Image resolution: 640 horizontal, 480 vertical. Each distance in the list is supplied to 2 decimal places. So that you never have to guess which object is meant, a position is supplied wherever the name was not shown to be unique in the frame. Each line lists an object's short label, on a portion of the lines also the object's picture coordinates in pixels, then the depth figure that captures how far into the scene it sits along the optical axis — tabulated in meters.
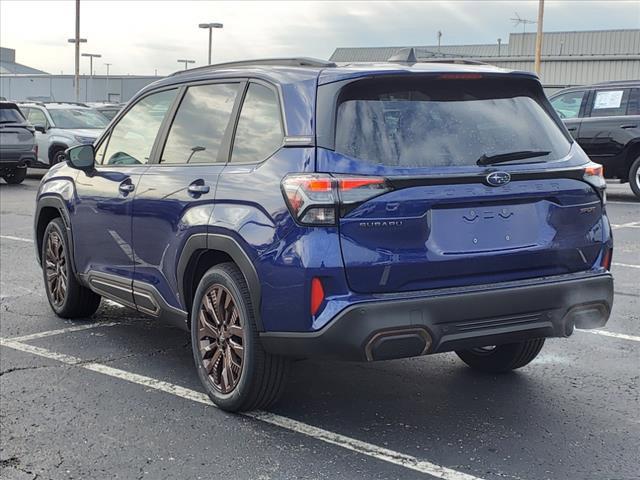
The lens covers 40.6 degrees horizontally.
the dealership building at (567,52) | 40.50
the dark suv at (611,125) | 14.08
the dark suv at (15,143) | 17.69
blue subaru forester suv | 3.72
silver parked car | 19.11
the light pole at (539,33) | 28.88
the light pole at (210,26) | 46.00
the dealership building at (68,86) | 52.94
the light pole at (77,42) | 37.06
